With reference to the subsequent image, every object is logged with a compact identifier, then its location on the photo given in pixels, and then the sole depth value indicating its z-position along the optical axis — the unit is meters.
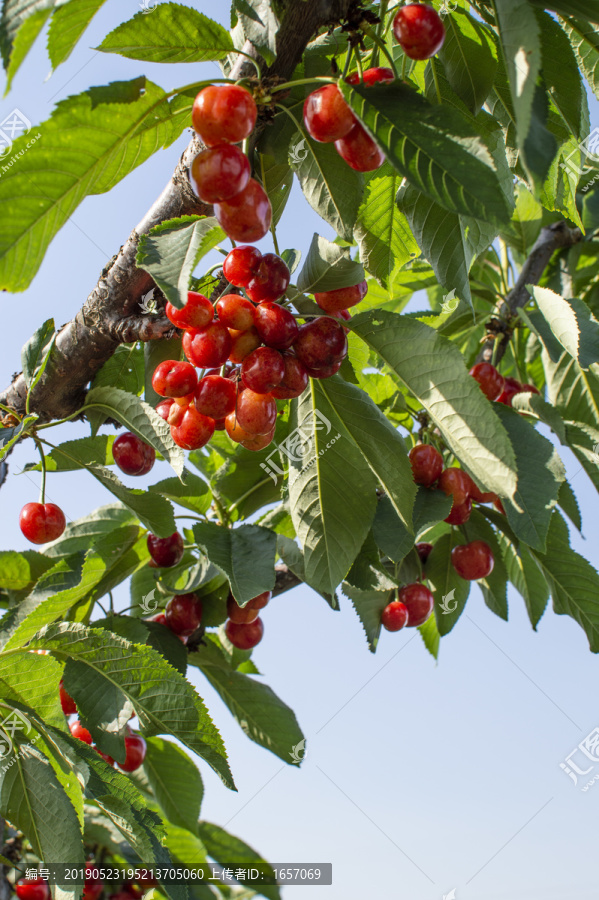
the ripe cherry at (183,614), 1.10
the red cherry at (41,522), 1.06
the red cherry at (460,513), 1.08
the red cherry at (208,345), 0.92
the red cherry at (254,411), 0.93
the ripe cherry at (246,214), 0.88
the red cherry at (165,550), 1.10
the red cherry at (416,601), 1.09
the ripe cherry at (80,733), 1.12
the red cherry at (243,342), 0.93
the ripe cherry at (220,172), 0.87
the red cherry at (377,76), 0.90
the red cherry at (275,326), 0.92
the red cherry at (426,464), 1.06
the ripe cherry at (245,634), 1.13
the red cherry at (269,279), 0.92
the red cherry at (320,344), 0.93
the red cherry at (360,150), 0.89
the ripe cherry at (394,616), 1.08
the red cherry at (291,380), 0.93
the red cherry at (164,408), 0.98
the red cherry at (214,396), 0.94
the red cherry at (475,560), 1.10
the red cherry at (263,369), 0.92
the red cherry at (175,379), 0.95
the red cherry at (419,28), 0.88
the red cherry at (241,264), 0.92
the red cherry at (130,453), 1.06
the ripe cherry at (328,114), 0.88
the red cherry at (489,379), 1.12
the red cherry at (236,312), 0.92
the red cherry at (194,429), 0.95
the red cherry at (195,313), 0.92
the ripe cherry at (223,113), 0.87
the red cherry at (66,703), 1.08
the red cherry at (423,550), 1.16
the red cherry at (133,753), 1.11
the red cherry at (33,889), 1.17
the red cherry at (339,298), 0.95
